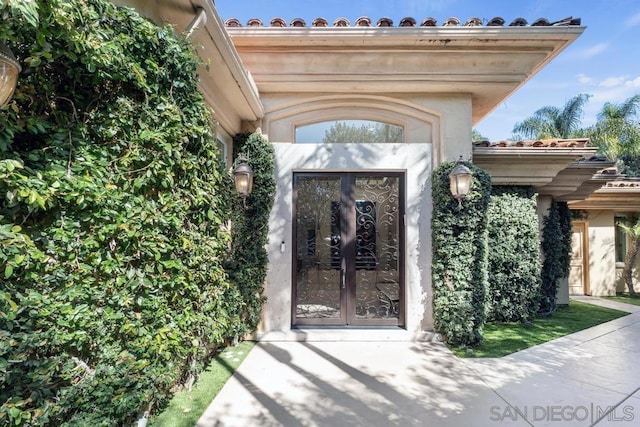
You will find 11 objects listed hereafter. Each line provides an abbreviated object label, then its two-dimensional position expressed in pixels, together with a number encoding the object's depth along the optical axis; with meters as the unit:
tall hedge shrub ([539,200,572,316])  8.62
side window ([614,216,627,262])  12.88
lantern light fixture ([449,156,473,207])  5.79
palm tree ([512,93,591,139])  18.08
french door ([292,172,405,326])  6.76
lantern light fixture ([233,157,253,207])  5.88
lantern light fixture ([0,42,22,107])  1.72
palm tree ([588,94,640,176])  15.78
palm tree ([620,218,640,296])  11.91
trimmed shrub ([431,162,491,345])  5.99
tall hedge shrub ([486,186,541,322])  7.61
